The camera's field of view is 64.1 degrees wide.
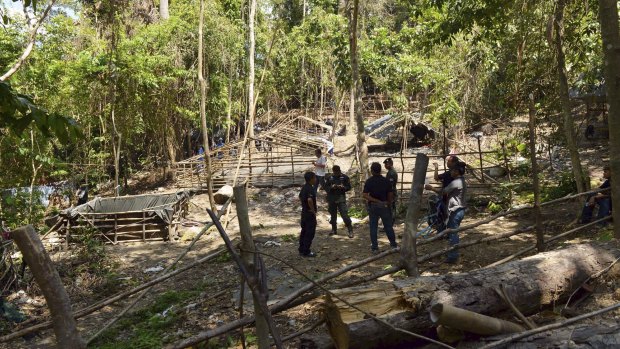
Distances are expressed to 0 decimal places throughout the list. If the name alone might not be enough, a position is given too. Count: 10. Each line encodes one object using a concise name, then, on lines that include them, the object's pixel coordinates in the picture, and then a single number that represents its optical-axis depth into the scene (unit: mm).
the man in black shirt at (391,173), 8810
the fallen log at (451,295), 3213
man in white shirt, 12043
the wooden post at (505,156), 10734
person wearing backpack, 6312
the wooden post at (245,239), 2898
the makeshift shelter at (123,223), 10891
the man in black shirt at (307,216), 7539
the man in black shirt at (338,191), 8727
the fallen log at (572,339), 3020
